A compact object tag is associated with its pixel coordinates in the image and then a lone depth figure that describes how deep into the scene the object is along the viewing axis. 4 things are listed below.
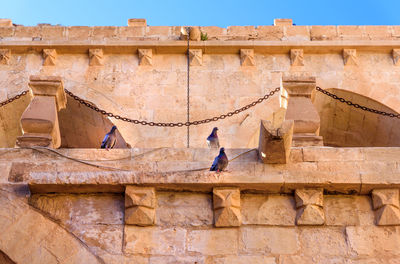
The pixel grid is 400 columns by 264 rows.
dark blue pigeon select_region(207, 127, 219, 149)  8.02
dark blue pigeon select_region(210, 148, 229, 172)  6.28
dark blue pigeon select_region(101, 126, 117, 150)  7.61
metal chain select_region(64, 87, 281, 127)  8.42
